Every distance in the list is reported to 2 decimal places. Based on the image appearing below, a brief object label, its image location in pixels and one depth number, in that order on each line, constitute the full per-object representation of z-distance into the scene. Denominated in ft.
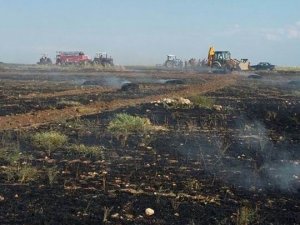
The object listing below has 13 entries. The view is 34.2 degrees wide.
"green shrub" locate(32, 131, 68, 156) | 30.37
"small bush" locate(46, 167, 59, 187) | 22.35
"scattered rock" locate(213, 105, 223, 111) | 55.13
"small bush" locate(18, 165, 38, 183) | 22.57
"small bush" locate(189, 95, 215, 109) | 57.17
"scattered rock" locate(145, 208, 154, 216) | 18.56
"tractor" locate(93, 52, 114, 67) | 239.36
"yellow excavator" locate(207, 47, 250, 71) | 197.16
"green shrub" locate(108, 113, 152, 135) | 37.76
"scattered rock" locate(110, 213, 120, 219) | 17.99
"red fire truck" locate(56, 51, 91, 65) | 239.09
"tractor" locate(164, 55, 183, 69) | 274.16
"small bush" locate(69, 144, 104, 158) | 28.73
